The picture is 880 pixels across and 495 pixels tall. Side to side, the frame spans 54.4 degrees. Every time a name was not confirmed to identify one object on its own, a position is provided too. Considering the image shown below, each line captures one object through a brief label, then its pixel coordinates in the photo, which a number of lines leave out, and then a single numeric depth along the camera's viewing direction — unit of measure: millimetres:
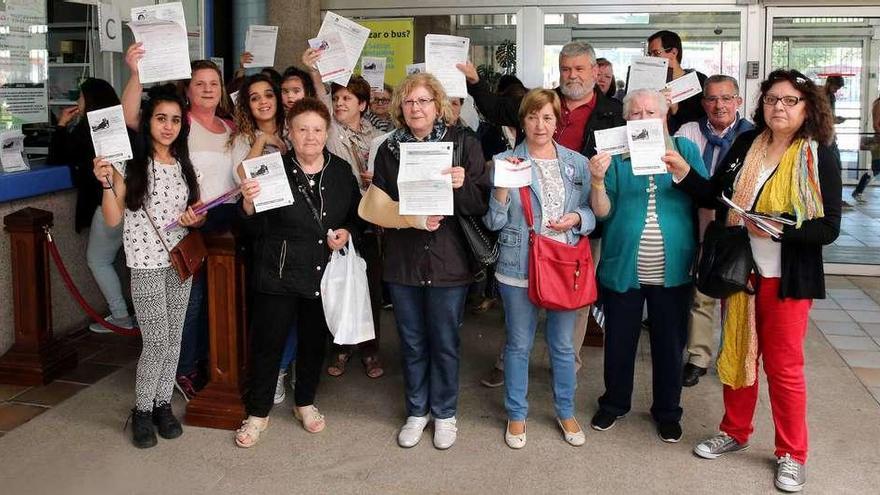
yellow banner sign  8250
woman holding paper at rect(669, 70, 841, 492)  3549
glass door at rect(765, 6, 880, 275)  7945
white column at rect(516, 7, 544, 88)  7988
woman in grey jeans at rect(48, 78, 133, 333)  5645
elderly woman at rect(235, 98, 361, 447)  3996
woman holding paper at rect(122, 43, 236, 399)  4219
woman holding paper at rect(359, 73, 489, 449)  3891
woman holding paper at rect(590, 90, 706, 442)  3982
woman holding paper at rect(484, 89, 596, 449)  3916
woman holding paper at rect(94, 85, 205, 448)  3963
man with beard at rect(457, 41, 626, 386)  4602
